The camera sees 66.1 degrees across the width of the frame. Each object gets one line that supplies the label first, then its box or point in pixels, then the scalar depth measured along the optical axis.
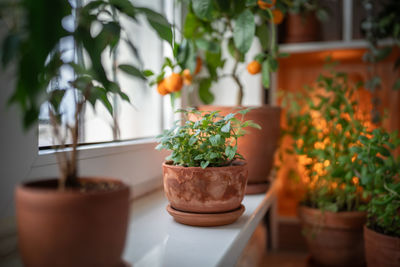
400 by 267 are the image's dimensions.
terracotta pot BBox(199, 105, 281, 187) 0.93
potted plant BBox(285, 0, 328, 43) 1.36
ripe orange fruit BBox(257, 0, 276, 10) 0.82
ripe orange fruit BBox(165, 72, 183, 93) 0.86
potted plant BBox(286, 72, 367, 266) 1.08
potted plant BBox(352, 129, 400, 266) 0.78
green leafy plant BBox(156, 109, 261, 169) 0.64
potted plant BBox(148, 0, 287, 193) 0.84
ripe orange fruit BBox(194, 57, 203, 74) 1.02
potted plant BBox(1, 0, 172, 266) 0.29
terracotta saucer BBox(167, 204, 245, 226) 0.64
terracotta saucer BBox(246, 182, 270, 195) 0.98
